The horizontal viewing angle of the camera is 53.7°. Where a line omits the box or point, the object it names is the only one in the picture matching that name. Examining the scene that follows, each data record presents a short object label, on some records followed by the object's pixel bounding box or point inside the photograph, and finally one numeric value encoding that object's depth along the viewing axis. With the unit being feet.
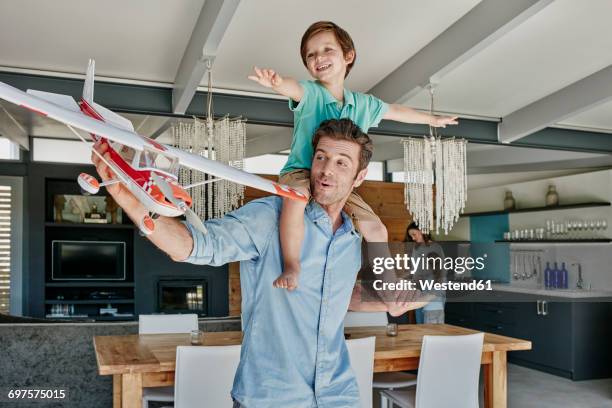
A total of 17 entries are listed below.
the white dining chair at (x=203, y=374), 9.69
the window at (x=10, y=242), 23.53
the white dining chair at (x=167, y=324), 13.51
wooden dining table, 9.74
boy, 5.06
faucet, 24.15
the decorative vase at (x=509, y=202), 28.27
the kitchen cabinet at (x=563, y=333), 21.42
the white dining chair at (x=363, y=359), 10.53
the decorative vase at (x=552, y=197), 25.49
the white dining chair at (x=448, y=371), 11.26
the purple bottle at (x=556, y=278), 24.63
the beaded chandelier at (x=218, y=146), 16.12
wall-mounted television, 23.82
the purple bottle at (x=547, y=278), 24.97
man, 4.35
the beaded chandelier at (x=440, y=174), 18.48
